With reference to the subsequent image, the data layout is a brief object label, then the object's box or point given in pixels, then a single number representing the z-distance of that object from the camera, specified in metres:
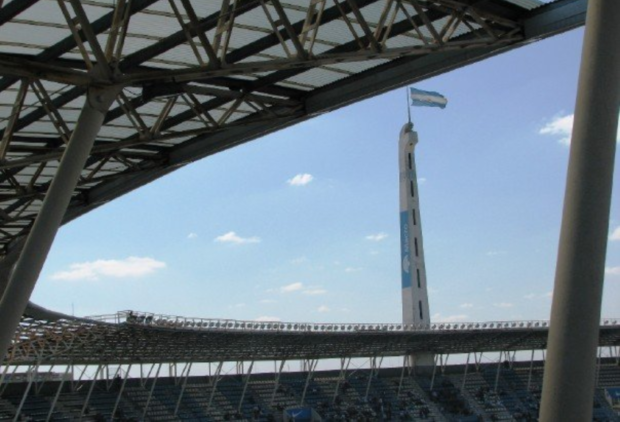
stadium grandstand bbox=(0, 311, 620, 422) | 50.75
